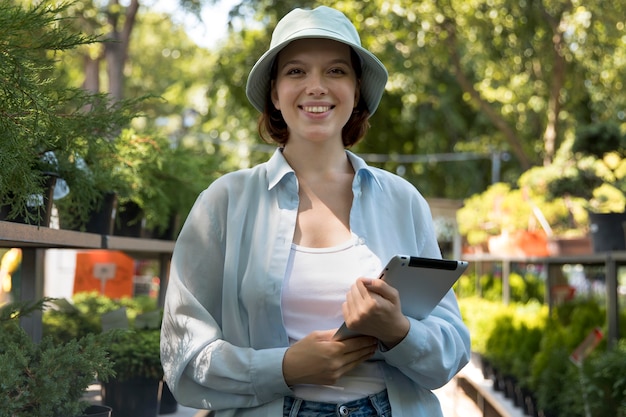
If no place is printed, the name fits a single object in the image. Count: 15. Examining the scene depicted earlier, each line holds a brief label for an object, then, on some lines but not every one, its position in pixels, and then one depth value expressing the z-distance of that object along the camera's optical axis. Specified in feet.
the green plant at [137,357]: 11.85
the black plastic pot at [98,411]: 8.06
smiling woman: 5.72
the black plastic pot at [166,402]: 12.87
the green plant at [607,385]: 14.10
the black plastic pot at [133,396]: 11.88
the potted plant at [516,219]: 26.04
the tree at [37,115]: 6.64
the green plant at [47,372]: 6.86
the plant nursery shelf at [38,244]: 7.75
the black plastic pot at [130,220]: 14.67
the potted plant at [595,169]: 20.72
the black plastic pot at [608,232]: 17.99
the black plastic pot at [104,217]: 11.72
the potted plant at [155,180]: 11.89
